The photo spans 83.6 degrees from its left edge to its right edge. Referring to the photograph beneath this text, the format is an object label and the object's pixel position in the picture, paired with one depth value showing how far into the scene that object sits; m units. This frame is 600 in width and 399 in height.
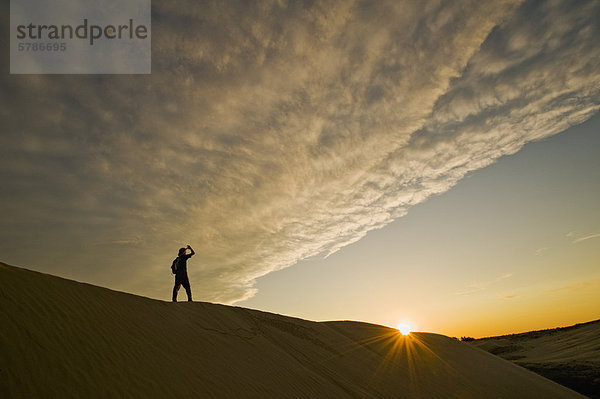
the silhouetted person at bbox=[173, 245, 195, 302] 10.49
